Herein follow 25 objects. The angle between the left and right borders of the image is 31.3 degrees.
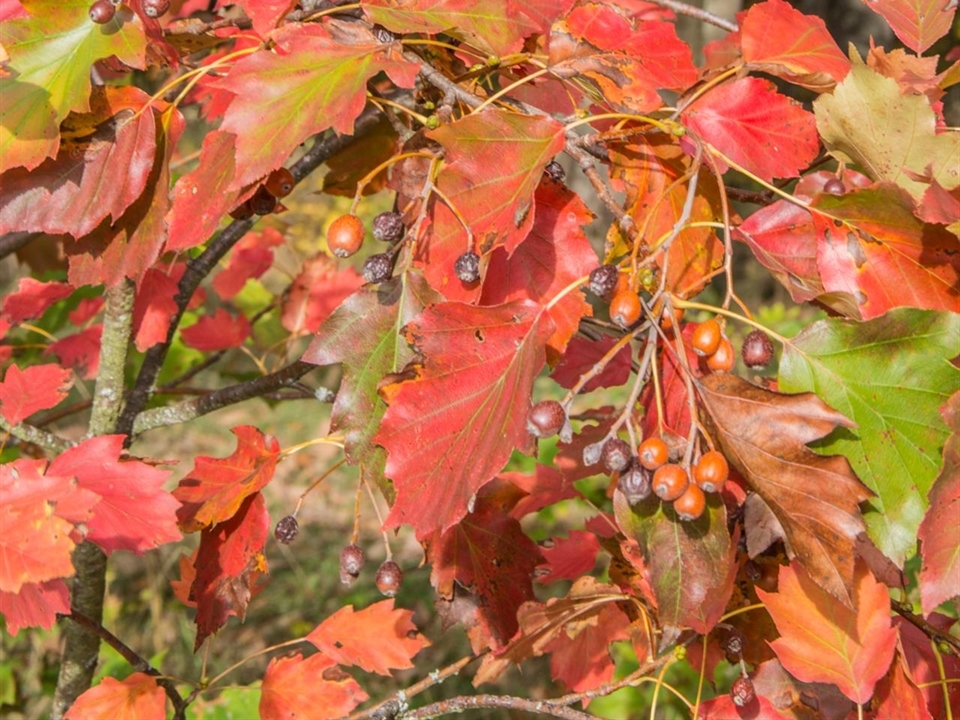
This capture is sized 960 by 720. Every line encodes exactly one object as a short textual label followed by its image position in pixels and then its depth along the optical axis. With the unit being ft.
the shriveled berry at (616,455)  1.61
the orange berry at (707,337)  1.62
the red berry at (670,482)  1.59
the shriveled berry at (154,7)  1.78
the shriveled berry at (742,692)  1.78
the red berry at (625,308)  1.59
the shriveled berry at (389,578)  1.98
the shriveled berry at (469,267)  1.65
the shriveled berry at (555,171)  1.78
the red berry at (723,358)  1.64
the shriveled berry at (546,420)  1.60
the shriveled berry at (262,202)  1.90
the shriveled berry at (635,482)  1.62
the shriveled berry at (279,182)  1.89
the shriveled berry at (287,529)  1.99
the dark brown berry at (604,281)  1.61
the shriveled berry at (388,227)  1.70
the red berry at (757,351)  1.65
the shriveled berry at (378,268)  1.73
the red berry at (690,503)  1.60
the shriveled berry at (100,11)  1.75
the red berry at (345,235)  1.72
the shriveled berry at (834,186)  1.70
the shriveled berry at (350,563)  1.97
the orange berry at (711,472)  1.59
